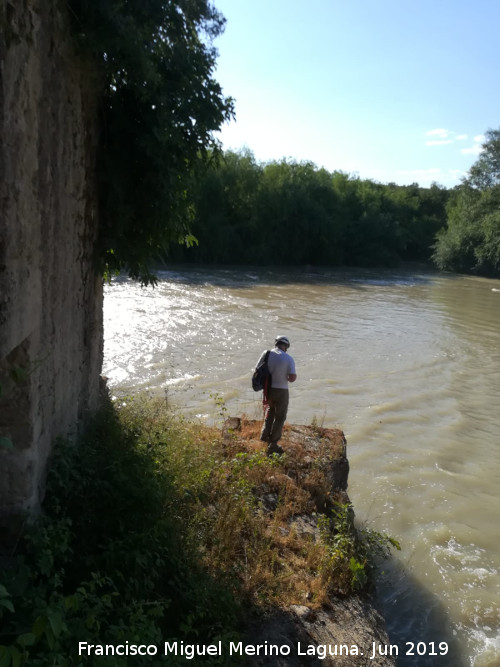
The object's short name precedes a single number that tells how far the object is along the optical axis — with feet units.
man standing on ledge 26.21
